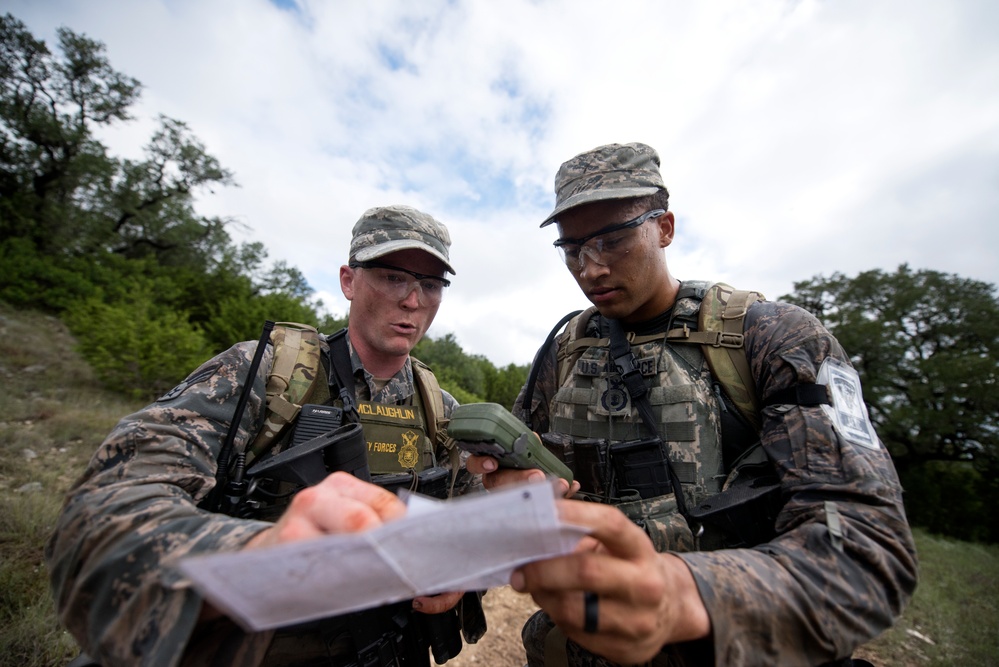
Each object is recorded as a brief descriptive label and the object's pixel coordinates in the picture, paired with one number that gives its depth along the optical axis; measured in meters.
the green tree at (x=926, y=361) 18.91
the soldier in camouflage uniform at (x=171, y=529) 1.00
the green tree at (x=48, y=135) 21.02
